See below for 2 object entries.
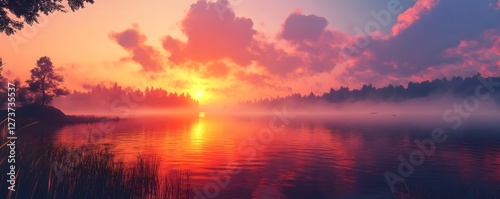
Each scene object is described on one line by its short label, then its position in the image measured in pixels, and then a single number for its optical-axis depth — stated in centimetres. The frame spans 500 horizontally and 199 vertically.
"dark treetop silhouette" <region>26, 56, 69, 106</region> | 9506
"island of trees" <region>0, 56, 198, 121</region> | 9362
